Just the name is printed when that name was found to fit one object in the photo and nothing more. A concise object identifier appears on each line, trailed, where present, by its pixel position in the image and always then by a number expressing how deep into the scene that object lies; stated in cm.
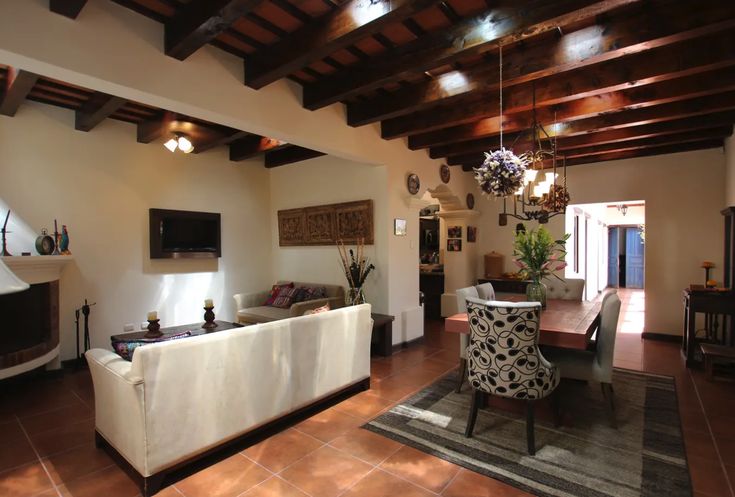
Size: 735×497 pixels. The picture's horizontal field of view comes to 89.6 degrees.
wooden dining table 256
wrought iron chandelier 318
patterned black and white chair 234
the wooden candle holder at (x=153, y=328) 366
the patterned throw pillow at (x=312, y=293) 526
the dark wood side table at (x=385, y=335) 458
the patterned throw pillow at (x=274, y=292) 556
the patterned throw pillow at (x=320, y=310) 311
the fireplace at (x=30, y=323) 340
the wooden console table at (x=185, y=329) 374
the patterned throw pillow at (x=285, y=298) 533
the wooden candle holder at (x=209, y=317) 417
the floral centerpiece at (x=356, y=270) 464
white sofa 204
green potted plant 329
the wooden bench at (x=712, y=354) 358
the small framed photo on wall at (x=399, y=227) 483
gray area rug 215
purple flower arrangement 290
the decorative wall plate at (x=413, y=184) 506
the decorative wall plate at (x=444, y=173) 582
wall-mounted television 484
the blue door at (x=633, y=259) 1119
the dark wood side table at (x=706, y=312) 403
